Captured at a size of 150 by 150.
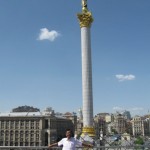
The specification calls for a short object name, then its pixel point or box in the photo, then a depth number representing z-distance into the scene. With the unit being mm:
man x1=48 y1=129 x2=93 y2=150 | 9984
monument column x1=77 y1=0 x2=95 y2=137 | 31531
